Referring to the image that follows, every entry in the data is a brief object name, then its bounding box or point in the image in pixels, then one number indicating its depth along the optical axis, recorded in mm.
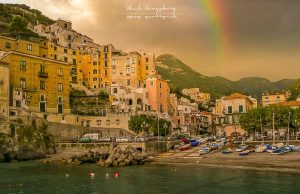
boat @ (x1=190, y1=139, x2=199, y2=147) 87050
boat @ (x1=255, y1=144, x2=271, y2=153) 72875
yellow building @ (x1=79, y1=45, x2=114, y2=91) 126875
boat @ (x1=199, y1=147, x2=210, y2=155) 75625
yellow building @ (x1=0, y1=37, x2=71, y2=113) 85812
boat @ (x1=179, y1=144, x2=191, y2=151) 82375
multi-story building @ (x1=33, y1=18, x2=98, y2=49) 140475
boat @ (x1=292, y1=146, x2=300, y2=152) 71000
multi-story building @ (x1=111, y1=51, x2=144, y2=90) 124000
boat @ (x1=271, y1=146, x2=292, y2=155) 69488
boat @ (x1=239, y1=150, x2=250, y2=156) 71588
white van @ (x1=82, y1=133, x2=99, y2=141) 86188
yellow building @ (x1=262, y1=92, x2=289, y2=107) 147500
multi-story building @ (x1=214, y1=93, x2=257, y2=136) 118062
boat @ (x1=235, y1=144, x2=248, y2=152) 75375
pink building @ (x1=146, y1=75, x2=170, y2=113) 111875
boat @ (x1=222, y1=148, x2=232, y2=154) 74500
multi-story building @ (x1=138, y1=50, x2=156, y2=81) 127438
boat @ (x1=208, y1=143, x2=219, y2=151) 80025
